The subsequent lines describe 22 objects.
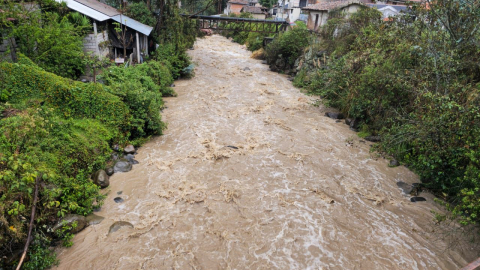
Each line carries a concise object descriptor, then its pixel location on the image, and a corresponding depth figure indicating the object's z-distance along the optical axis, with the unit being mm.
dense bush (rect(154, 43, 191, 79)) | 19422
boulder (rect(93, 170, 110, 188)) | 8594
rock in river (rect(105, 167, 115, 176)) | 9266
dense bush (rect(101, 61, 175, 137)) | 11406
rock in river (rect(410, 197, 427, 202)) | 8961
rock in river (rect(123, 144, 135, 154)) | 10555
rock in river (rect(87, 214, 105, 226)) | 7325
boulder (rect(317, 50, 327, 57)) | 20705
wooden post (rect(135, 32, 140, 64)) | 18453
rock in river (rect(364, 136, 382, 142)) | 12755
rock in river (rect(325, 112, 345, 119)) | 15392
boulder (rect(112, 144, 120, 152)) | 10273
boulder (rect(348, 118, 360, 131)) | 14109
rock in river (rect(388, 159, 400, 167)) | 10828
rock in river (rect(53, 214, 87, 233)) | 6652
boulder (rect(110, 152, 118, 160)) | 10030
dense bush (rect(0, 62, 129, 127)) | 9289
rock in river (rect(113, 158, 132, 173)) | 9586
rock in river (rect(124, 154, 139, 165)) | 10220
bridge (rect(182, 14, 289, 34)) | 27516
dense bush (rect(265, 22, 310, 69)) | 24328
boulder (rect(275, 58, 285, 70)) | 25312
